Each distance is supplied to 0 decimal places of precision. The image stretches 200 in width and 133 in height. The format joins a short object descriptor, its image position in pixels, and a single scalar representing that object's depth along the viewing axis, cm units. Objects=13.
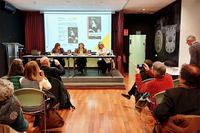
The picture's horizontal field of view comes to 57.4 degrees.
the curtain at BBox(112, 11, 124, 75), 761
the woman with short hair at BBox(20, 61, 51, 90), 244
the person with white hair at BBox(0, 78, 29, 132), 152
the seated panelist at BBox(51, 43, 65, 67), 633
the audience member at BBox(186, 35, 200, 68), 387
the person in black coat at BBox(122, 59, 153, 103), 334
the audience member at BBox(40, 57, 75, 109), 292
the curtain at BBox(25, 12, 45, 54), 788
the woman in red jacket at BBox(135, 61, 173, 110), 246
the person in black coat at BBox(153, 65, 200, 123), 148
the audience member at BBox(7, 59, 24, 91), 262
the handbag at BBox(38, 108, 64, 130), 259
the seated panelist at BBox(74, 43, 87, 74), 634
